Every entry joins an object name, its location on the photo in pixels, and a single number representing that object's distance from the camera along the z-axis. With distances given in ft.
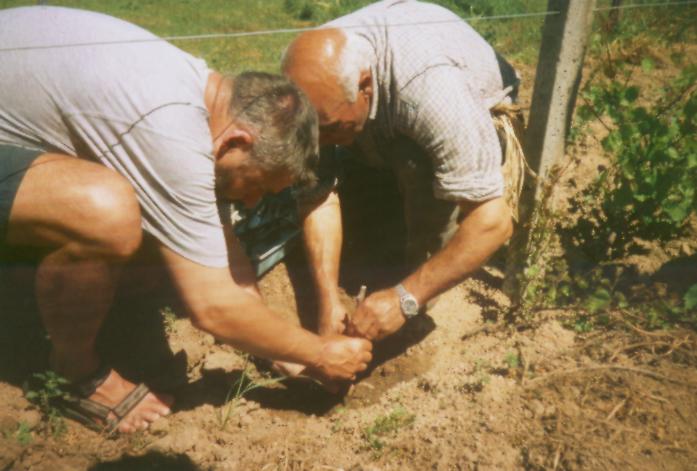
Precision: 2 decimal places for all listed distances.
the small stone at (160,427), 6.68
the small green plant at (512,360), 6.73
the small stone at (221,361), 7.80
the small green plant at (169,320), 8.23
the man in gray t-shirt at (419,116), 6.50
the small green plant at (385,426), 6.36
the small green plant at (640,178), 7.59
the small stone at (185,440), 6.35
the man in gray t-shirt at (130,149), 5.20
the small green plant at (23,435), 6.06
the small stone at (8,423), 6.25
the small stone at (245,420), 6.98
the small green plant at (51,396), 6.31
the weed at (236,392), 6.76
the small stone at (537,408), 6.06
